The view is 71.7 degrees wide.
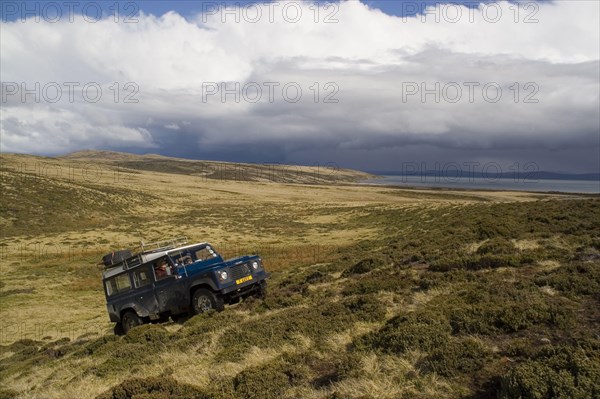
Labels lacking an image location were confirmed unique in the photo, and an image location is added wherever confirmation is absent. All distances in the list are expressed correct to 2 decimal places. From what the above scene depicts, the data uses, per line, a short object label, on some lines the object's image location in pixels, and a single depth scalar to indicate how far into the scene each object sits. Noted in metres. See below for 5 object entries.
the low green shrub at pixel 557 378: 5.36
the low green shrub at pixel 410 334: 7.76
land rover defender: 13.06
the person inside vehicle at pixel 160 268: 14.01
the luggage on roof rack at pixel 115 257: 15.26
